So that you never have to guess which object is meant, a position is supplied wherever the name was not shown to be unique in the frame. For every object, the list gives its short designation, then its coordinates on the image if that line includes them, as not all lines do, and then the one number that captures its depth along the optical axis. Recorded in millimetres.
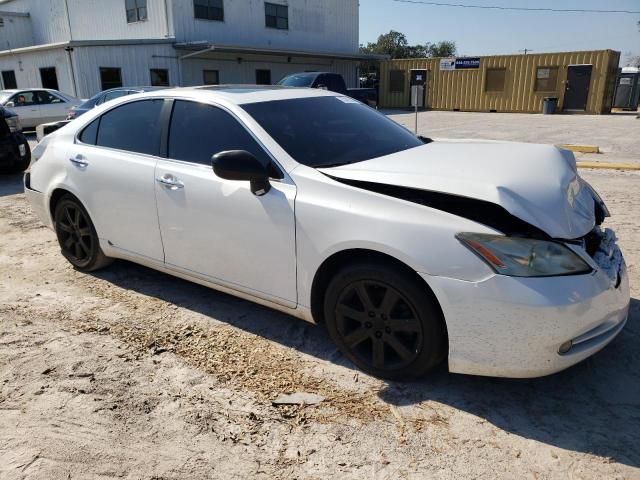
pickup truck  17266
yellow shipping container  24859
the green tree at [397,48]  68700
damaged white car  2504
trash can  25047
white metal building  22562
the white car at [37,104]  16141
